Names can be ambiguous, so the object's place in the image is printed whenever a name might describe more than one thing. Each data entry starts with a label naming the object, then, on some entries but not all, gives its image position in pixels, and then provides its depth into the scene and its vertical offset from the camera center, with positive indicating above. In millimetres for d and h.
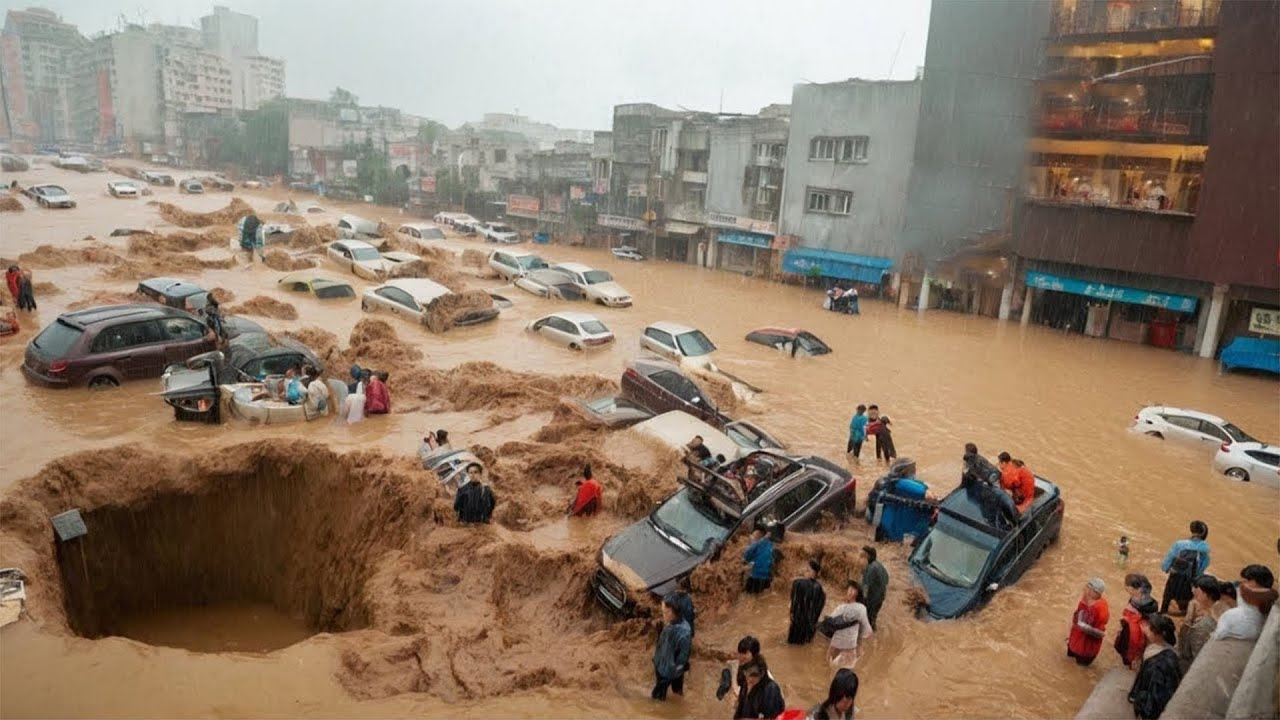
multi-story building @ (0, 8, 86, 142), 143625 +14005
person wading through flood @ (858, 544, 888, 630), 8461 -3966
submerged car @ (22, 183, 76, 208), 44272 -2427
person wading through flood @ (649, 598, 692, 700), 7137 -4066
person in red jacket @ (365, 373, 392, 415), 14938 -4154
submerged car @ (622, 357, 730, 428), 15633 -3939
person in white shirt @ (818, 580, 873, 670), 7695 -4071
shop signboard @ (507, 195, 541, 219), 56438 -1603
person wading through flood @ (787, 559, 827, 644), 8266 -4189
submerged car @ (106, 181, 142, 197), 53688 -2161
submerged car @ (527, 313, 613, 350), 22391 -4100
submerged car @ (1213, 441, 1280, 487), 15031 -4428
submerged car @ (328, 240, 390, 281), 30312 -3352
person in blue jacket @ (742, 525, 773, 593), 9148 -4158
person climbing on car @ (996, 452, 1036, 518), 11039 -3708
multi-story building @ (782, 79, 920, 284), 35875 +1315
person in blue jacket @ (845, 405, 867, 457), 15023 -4220
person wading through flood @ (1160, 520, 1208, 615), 9359 -4008
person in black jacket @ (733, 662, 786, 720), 6336 -3940
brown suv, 14703 -3584
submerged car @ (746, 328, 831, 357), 23781 -4231
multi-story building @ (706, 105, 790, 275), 41719 +328
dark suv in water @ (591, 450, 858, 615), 8977 -3996
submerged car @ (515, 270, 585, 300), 29953 -3802
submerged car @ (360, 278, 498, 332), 23578 -3772
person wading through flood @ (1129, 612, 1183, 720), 6629 -3734
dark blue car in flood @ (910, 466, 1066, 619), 9258 -4108
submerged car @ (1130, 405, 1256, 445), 16641 -4279
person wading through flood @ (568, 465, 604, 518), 11391 -4394
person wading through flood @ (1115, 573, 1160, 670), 8102 -4151
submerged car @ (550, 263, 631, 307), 29641 -3690
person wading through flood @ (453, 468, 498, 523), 10555 -4222
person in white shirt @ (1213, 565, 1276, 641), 6625 -3164
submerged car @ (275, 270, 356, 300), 26031 -3795
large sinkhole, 10969 -5654
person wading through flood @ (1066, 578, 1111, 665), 8180 -4156
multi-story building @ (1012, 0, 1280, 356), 25016 +1759
